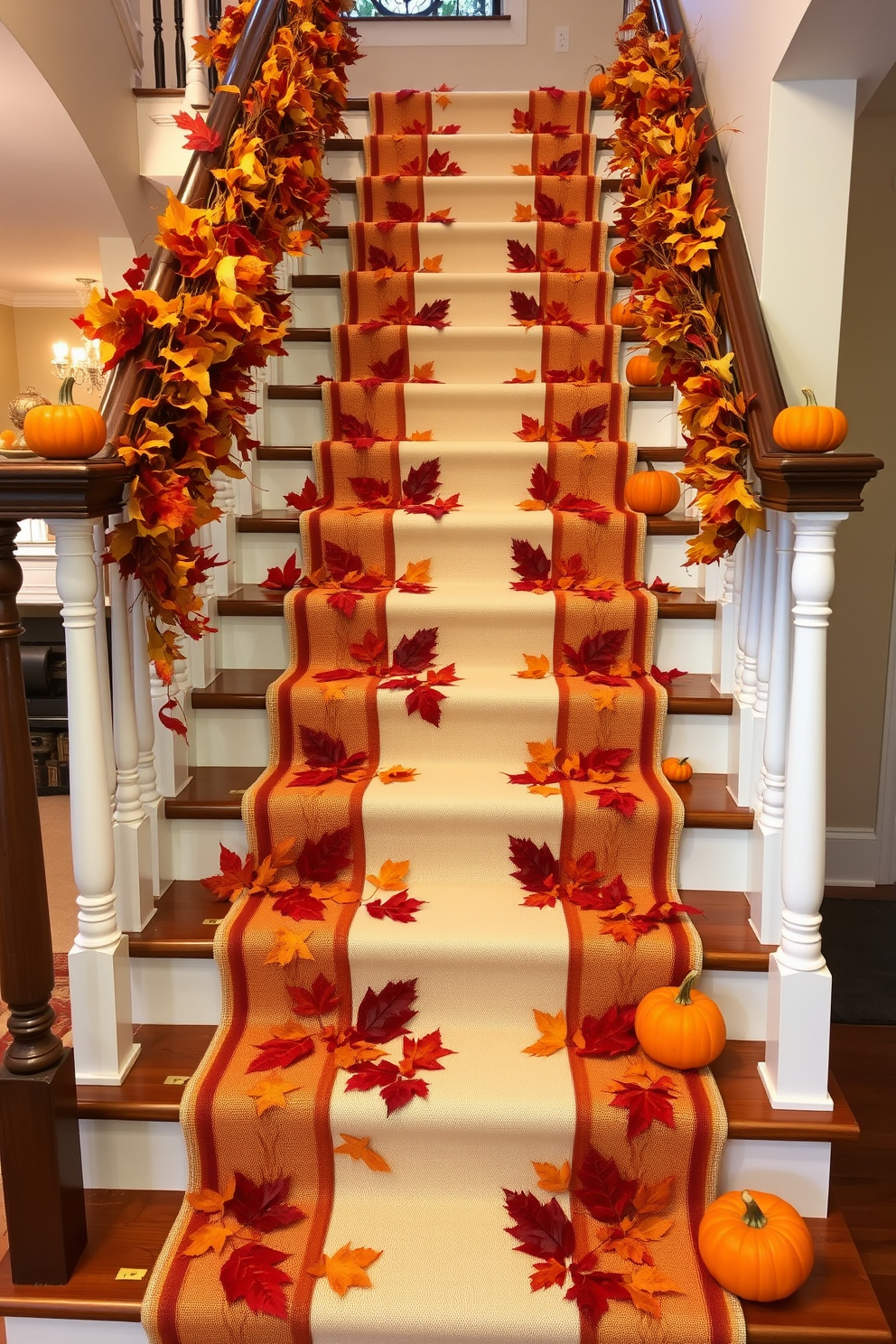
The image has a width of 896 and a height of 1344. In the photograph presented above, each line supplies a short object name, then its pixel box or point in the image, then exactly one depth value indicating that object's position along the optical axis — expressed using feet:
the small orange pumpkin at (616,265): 8.57
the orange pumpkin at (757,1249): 4.68
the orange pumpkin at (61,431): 4.79
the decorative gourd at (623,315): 8.98
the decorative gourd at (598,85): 11.94
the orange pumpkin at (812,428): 5.35
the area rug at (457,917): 4.91
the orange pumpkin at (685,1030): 5.38
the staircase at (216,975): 4.89
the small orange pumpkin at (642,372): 8.97
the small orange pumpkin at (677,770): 6.91
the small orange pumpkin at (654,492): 8.10
